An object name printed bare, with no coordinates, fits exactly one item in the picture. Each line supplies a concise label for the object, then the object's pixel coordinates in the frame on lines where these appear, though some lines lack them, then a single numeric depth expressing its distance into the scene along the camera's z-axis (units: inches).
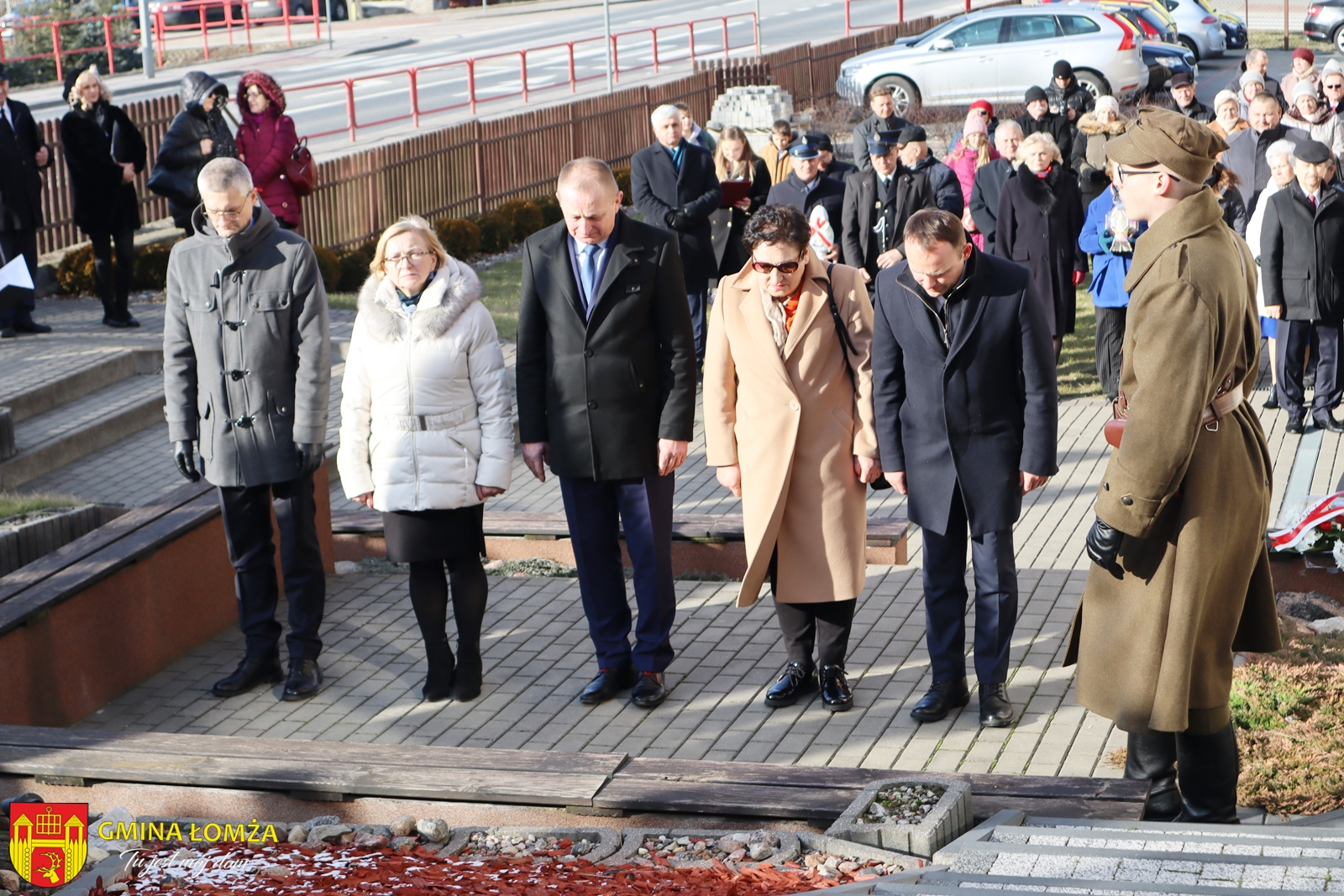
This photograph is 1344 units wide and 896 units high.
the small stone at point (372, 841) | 177.8
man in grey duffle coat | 238.7
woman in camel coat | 228.4
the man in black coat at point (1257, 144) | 443.2
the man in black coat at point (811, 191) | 428.8
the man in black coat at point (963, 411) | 214.4
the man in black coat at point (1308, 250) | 368.5
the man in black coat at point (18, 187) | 473.1
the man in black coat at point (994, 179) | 441.7
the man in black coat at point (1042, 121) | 560.7
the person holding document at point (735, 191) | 450.0
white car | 970.7
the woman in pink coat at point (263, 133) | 461.7
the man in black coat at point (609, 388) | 230.2
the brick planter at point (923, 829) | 156.9
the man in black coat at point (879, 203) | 413.7
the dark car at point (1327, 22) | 1285.7
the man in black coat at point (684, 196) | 428.8
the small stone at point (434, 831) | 177.9
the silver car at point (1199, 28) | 1237.7
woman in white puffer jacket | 229.9
